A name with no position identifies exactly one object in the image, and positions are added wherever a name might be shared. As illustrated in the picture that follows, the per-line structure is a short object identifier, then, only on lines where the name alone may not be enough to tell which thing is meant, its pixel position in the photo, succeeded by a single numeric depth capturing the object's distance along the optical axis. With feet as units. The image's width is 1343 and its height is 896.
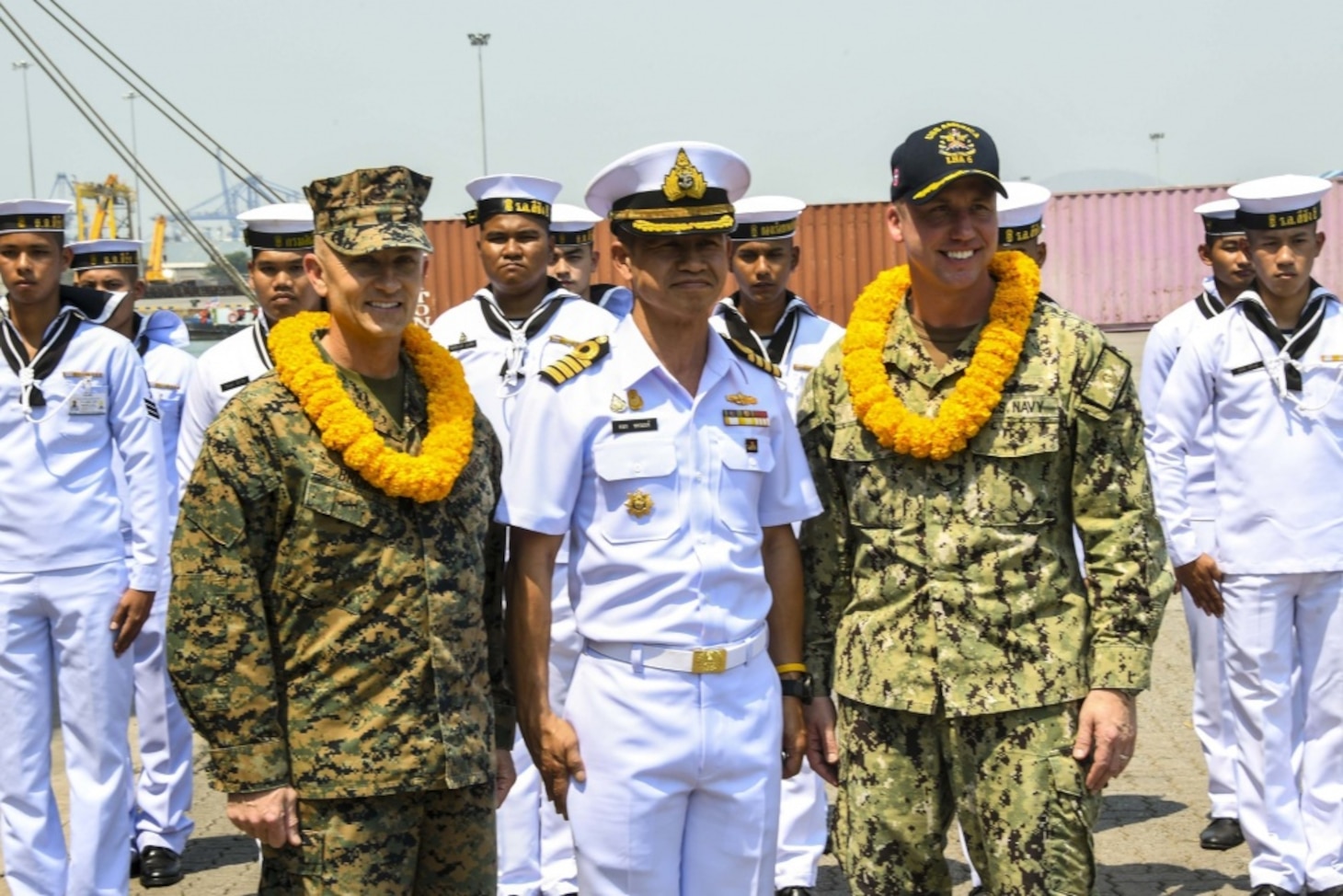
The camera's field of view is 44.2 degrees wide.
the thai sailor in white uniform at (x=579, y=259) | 26.25
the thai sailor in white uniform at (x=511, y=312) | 21.21
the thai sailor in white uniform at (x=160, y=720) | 22.00
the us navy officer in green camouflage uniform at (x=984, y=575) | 12.28
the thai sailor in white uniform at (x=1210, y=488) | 20.90
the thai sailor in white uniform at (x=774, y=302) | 22.36
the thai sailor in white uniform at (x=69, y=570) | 18.95
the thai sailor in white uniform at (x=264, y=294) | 19.17
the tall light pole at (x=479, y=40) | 149.89
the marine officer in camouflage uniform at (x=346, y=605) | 11.50
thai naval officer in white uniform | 12.21
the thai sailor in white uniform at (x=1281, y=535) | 19.52
